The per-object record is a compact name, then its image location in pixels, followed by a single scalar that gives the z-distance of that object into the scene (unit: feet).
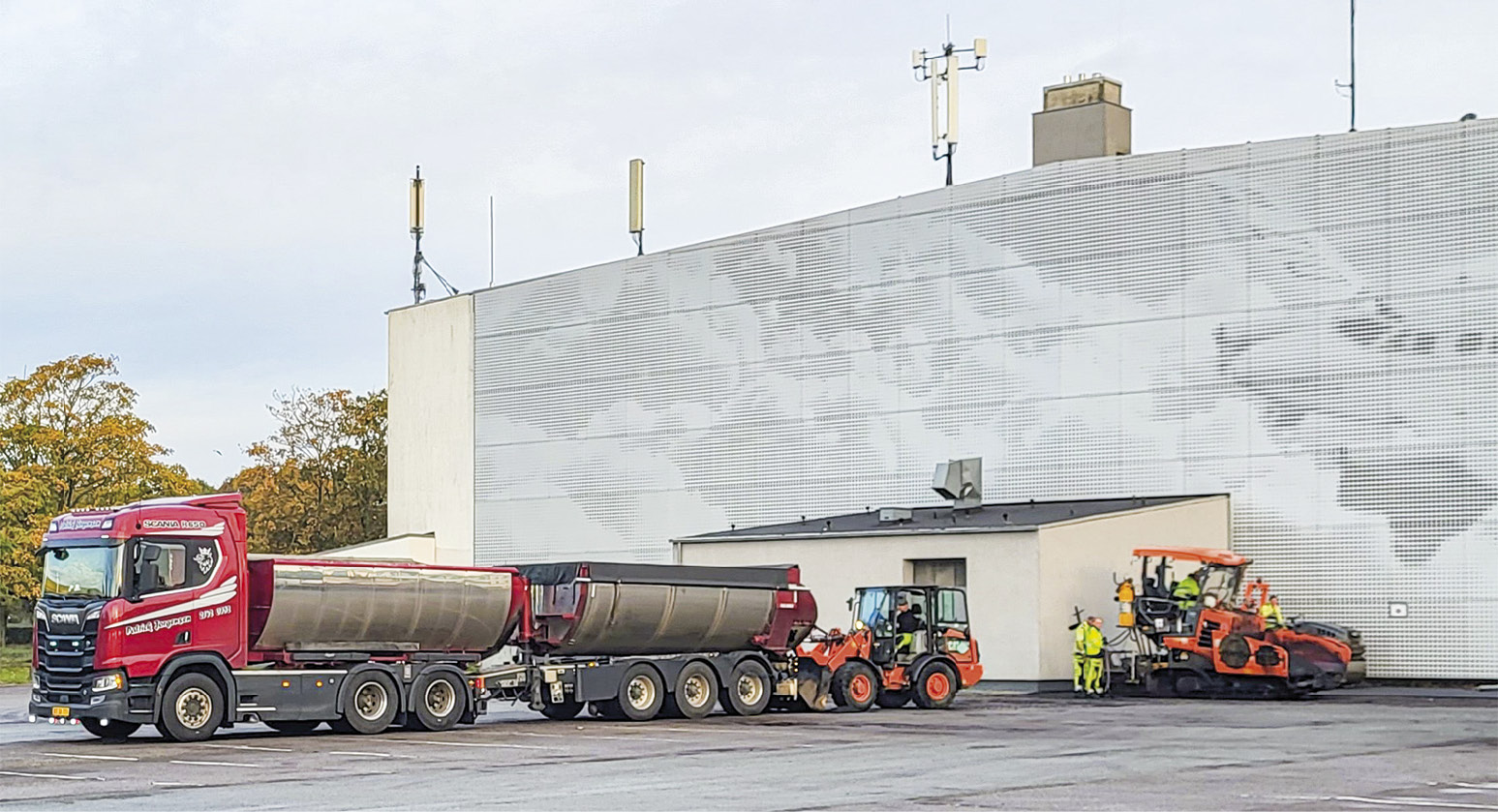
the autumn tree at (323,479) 257.55
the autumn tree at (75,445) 209.46
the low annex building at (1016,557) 125.18
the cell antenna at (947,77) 160.45
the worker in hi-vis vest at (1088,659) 119.65
